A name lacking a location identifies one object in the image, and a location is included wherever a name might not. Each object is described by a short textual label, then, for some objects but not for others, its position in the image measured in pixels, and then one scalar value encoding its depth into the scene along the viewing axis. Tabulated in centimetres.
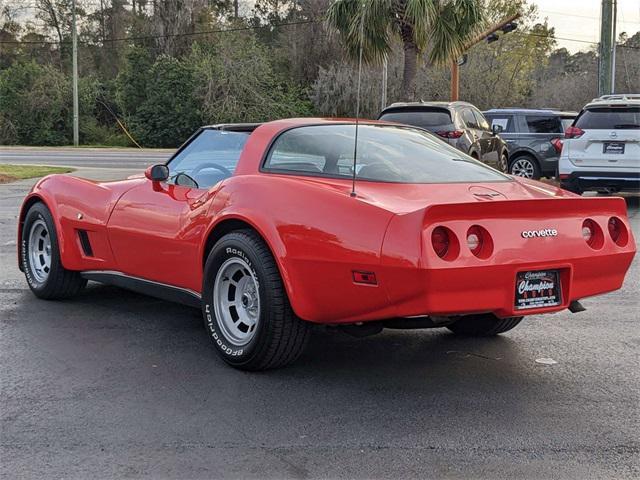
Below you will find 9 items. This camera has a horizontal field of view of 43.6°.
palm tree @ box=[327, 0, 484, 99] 1988
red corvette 381
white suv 1248
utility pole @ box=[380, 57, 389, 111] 3276
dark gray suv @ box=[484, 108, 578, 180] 1714
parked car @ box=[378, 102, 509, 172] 1366
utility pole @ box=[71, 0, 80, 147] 3768
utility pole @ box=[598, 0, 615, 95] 1809
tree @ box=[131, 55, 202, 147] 4259
